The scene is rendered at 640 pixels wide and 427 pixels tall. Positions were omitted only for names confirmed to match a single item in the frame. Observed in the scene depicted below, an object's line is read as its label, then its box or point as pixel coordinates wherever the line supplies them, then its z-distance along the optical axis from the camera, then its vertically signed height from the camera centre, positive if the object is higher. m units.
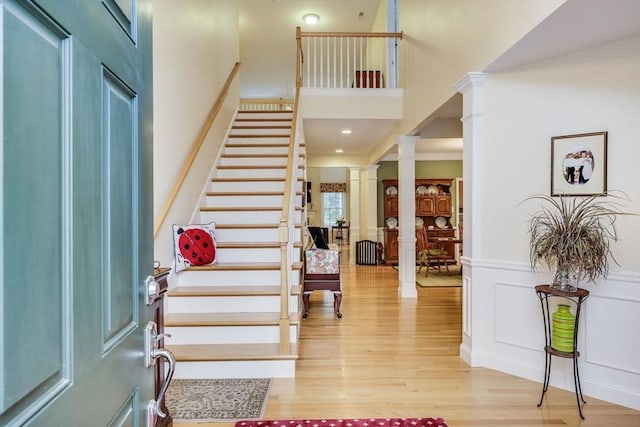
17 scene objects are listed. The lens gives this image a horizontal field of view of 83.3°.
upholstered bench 4.29 -0.71
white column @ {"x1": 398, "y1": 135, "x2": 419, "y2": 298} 5.27 -0.09
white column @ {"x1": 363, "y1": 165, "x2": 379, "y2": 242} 8.37 +0.22
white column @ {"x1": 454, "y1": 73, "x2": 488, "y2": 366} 3.00 +0.28
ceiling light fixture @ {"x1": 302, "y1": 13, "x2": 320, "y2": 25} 7.33 +3.99
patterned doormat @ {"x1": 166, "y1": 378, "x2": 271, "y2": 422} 2.27 -1.28
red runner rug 2.14 -1.27
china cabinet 8.34 +0.03
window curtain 13.17 +0.93
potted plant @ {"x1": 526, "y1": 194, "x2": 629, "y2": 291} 2.30 -0.18
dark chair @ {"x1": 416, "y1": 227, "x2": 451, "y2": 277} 7.18 -0.85
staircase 2.74 -0.71
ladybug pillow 3.35 -0.33
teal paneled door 0.45 +0.00
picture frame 2.50 +0.34
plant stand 2.34 -0.87
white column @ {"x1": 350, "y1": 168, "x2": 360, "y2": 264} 8.92 +0.13
